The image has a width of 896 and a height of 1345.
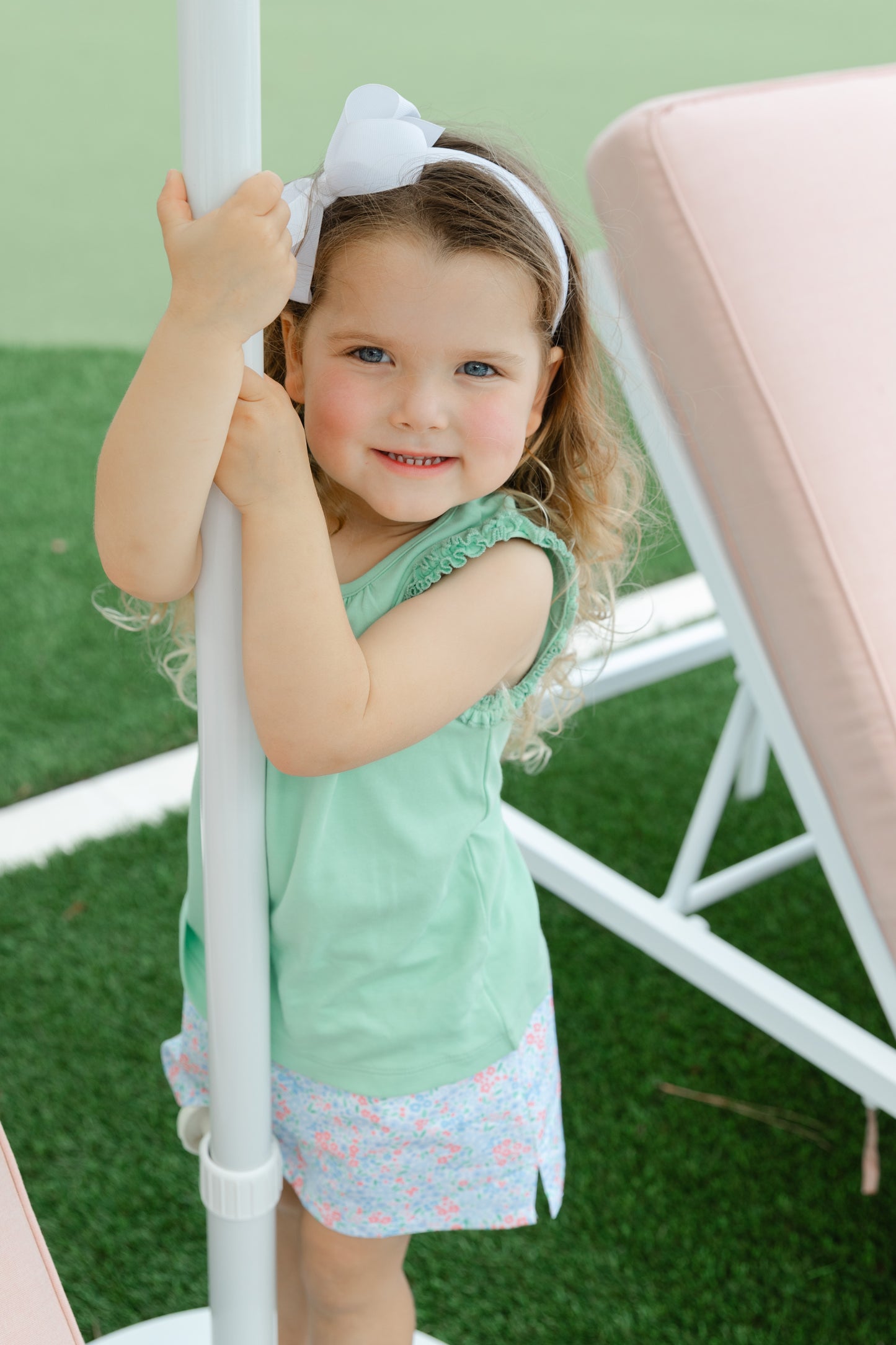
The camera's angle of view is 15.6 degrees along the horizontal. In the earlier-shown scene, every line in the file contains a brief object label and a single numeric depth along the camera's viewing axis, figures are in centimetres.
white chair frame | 230
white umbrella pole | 166
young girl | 171
